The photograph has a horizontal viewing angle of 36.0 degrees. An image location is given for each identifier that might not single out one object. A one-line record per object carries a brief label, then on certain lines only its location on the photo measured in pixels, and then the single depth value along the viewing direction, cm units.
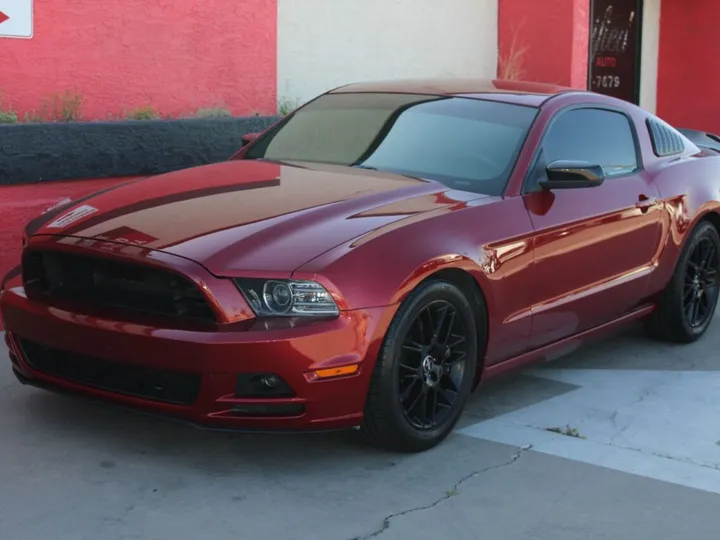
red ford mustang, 429
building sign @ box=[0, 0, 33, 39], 719
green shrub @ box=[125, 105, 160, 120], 798
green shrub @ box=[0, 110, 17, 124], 711
